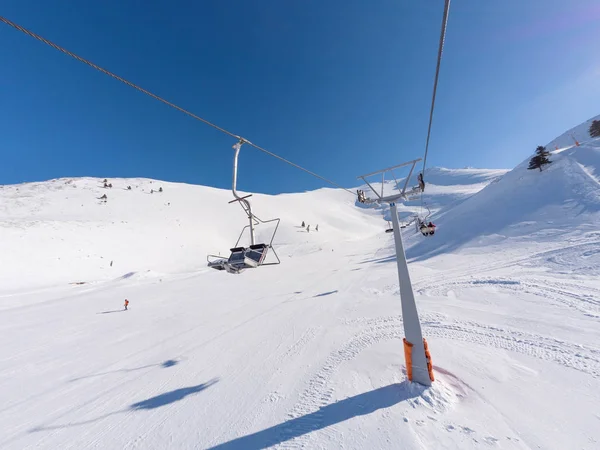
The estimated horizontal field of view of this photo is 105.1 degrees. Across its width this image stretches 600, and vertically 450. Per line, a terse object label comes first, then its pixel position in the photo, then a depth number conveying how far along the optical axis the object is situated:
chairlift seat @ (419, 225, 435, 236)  14.30
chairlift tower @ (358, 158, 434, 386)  4.38
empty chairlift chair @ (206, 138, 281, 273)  8.57
